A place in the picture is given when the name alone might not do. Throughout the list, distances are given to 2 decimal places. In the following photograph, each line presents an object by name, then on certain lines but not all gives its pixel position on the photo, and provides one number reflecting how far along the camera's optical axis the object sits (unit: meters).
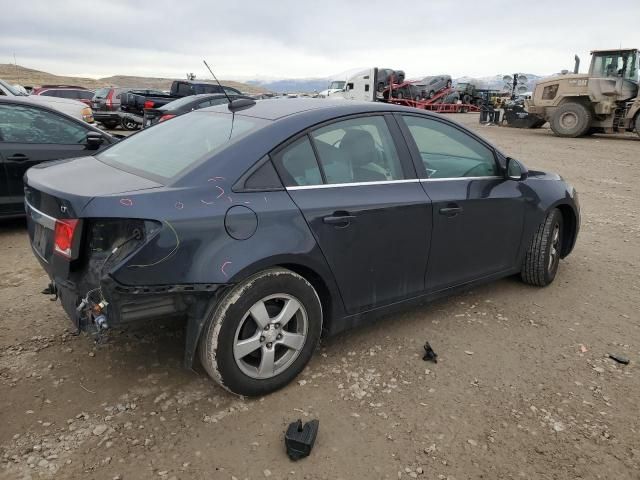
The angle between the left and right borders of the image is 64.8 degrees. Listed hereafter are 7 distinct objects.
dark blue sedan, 2.33
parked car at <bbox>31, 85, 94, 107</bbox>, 20.44
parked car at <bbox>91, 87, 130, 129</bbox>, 17.28
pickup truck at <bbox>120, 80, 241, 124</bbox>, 17.16
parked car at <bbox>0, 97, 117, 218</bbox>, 5.23
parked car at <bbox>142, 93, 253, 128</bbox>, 10.22
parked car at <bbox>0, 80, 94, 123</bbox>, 11.32
